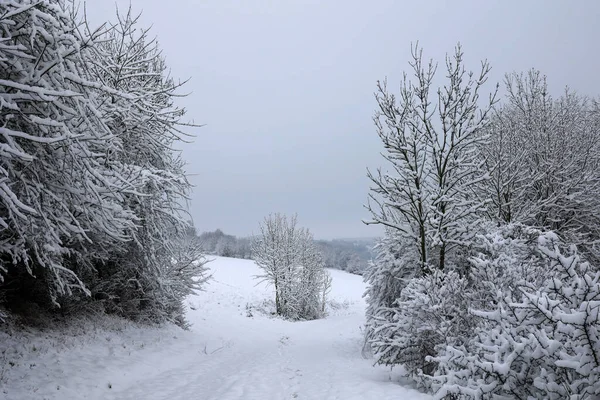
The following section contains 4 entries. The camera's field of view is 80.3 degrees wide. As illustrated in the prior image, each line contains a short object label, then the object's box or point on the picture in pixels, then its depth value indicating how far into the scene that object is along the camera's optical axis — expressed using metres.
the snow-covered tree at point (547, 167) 10.84
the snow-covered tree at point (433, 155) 9.07
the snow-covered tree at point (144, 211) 9.35
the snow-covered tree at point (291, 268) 30.70
